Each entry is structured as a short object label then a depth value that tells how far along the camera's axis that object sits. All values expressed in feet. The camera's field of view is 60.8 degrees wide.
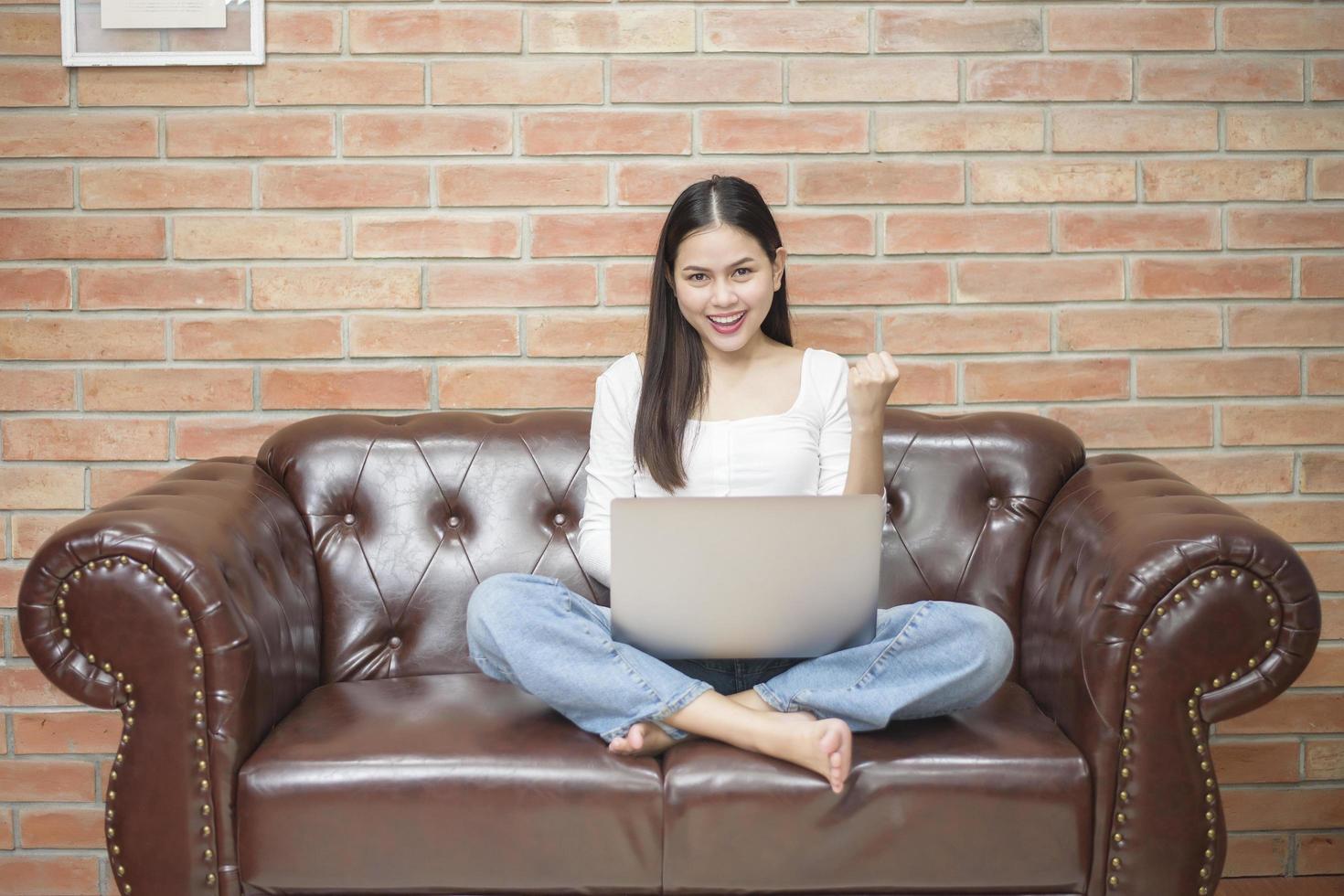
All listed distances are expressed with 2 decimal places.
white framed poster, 6.84
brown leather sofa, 4.60
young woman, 4.79
